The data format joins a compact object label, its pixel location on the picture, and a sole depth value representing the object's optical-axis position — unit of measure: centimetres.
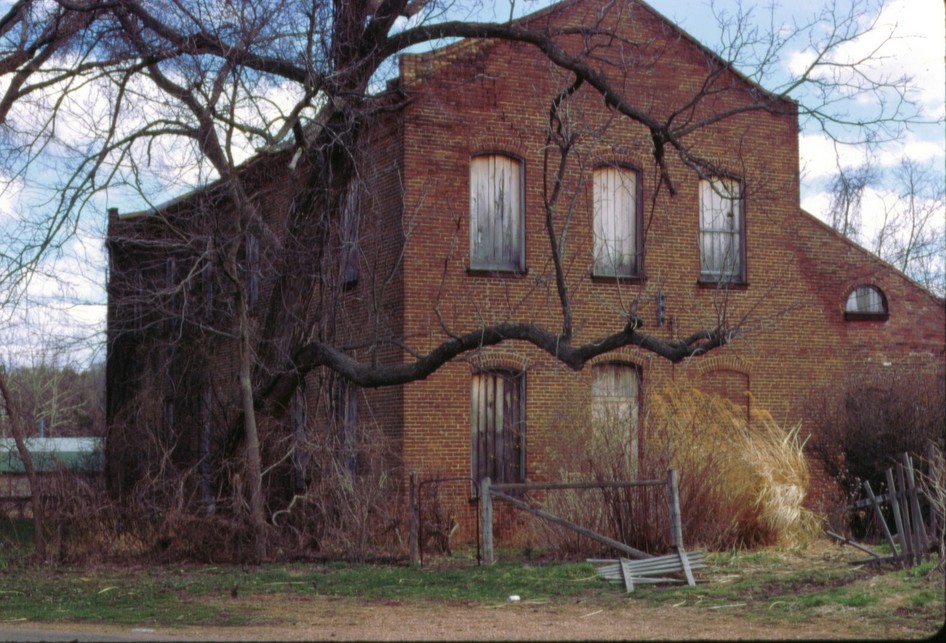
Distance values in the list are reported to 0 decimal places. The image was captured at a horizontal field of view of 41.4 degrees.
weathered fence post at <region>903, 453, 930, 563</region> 1364
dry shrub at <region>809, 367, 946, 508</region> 2020
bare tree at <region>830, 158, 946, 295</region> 4656
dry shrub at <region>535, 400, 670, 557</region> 1698
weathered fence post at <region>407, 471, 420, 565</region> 1722
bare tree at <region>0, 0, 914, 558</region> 1767
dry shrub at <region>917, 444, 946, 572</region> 1331
